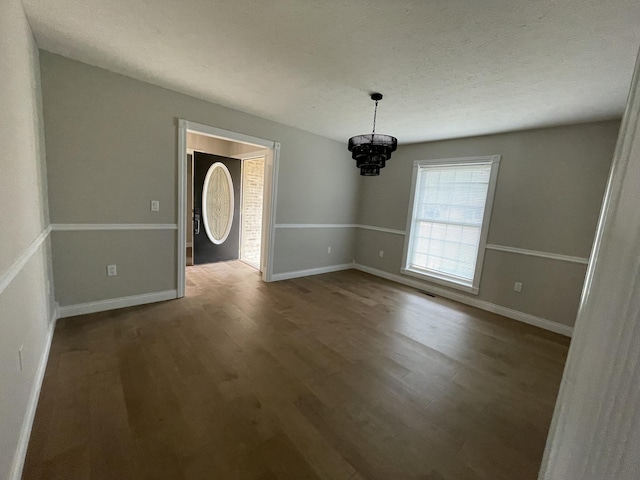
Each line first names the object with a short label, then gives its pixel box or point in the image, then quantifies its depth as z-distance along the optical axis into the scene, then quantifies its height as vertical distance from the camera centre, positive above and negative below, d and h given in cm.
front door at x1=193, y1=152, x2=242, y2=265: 489 -26
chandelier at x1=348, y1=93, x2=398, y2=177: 243 +53
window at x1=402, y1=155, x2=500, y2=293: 378 -8
